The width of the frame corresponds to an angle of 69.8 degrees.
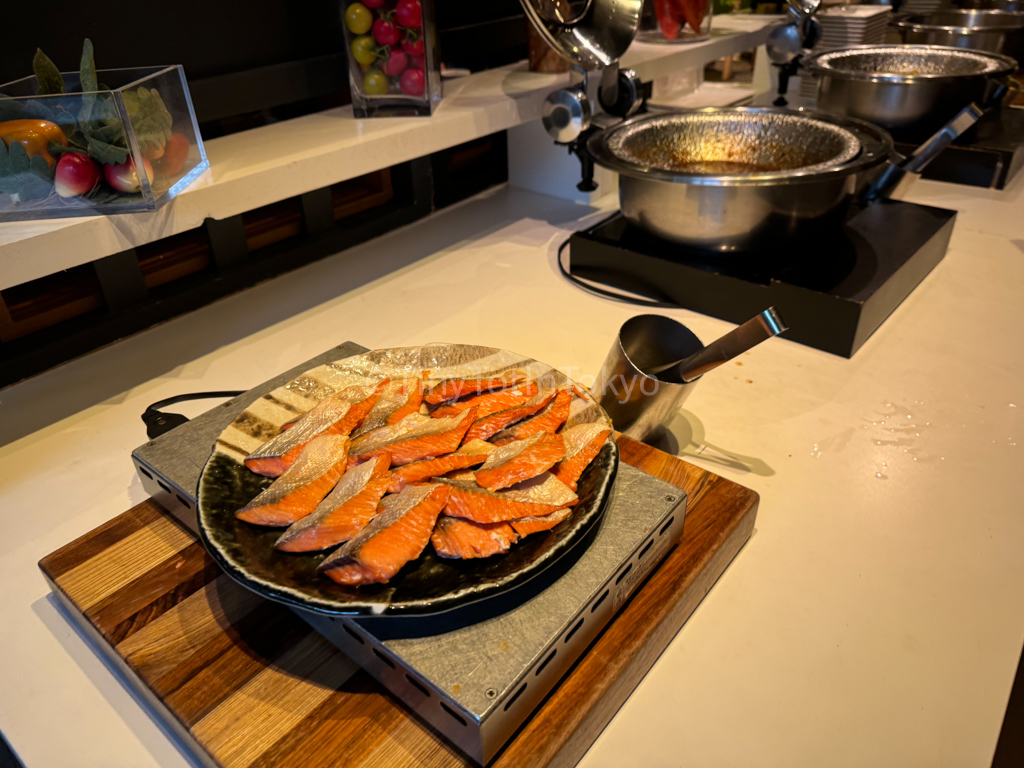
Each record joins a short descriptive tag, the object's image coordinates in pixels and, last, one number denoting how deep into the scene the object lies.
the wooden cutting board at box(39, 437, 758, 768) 0.52
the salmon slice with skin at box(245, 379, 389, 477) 0.63
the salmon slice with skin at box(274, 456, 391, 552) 0.55
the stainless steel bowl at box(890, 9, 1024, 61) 2.19
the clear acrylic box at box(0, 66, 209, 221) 0.77
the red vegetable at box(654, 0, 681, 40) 1.71
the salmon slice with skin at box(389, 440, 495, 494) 0.61
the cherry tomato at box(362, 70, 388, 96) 1.16
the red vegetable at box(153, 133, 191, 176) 0.87
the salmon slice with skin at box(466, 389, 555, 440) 0.67
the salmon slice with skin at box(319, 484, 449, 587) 0.52
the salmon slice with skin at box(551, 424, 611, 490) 0.61
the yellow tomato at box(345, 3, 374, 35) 1.11
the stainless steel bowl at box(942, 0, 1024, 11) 2.88
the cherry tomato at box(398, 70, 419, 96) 1.15
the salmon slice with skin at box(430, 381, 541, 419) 0.70
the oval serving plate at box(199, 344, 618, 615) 0.51
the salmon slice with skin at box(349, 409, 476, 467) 0.63
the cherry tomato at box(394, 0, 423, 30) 1.10
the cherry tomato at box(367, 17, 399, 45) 1.12
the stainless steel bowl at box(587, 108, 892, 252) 1.03
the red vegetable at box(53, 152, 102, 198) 0.79
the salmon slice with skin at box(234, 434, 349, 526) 0.57
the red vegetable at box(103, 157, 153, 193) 0.82
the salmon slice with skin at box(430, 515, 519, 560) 0.54
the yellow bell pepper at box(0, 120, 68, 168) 0.77
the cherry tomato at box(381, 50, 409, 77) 1.14
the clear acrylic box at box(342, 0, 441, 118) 1.11
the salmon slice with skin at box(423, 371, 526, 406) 0.72
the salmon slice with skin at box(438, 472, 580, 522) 0.56
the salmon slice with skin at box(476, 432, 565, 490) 0.59
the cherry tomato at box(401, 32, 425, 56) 1.14
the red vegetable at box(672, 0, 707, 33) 1.69
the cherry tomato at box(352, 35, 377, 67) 1.13
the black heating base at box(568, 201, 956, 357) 1.03
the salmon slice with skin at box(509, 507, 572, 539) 0.56
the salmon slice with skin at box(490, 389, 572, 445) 0.66
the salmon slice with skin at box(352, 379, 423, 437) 0.69
